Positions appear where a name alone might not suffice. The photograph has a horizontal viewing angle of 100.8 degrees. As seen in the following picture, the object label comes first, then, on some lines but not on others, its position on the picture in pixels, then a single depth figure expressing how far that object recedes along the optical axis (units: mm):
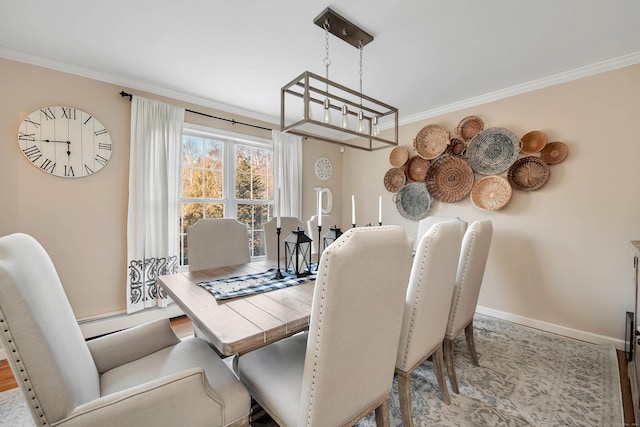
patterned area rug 1504
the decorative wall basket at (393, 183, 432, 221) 3432
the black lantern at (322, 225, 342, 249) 1937
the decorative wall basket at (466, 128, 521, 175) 2738
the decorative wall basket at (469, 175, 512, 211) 2789
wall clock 2213
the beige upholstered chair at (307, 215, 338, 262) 2932
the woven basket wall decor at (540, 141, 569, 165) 2480
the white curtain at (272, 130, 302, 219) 3652
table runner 1427
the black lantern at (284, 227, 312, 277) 1675
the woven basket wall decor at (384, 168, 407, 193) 3680
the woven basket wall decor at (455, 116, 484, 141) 3004
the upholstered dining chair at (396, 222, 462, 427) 1229
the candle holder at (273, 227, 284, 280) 1690
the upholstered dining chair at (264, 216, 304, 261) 2500
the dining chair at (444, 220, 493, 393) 1646
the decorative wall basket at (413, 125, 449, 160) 3252
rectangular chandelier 1628
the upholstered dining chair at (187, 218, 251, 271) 2072
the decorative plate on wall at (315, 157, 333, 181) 4234
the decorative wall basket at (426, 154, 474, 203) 3064
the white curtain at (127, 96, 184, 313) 2627
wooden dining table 968
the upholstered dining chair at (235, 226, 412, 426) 800
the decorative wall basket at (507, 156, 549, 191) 2578
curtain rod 2578
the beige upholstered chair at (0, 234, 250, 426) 693
